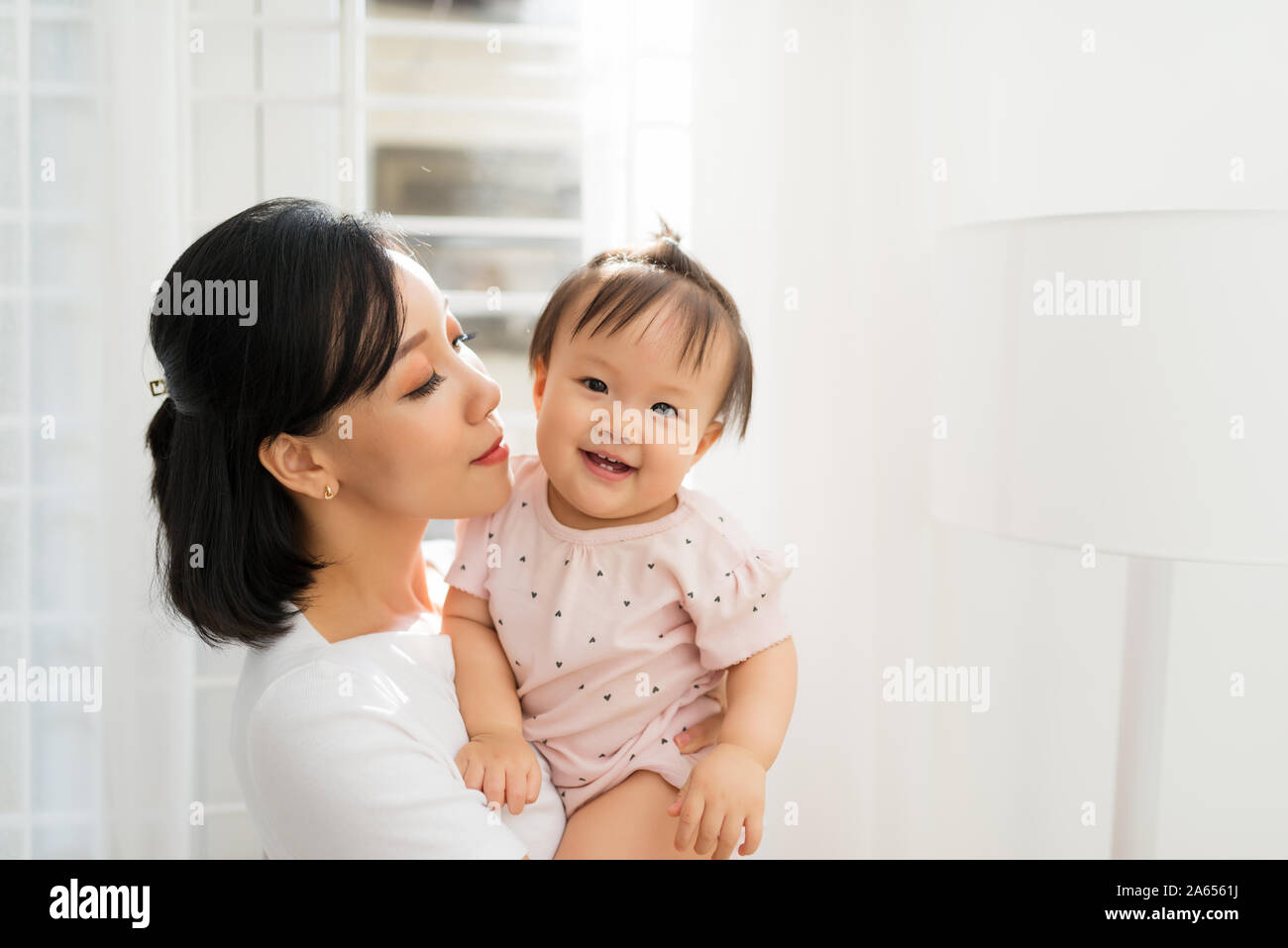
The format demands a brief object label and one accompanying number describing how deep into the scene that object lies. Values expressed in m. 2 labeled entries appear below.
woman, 1.05
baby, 1.14
